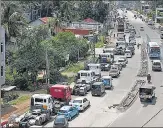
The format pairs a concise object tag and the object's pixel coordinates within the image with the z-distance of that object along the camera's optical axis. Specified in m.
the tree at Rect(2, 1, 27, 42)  64.00
